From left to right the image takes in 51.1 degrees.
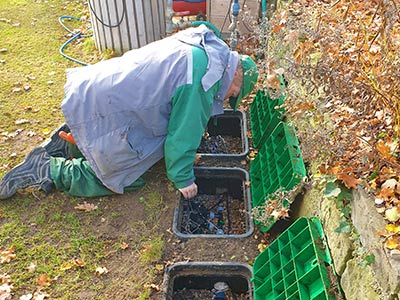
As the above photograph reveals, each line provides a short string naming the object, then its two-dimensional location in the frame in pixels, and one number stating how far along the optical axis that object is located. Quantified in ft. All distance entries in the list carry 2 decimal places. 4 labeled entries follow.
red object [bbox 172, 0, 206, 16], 19.61
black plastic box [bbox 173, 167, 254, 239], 12.72
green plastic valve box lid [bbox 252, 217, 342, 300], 8.27
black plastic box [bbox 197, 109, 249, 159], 15.75
